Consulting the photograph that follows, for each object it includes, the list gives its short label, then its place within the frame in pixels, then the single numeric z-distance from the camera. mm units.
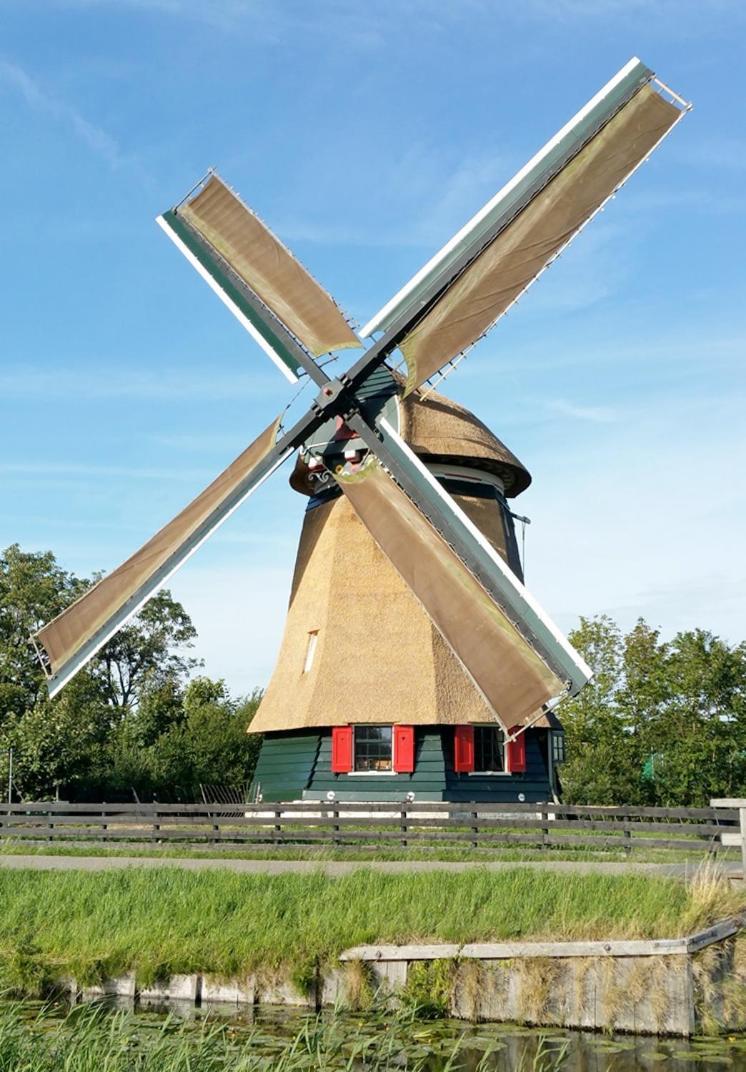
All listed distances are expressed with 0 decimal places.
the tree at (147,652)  45500
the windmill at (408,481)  14312
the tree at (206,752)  31734
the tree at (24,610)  35938
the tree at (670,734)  24781
